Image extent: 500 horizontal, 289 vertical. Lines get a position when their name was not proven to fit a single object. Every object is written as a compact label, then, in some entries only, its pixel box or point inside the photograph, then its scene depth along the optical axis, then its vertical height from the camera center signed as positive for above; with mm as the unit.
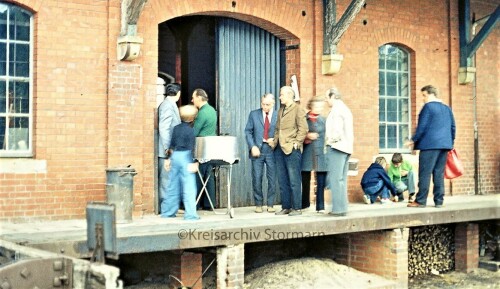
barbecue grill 9367 +51
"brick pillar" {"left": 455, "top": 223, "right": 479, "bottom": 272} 11891 -1444
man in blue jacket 10531 +220
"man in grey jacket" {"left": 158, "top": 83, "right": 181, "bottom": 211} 9898 +418
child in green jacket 12297 -334
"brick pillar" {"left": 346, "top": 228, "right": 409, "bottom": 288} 10086 -1338
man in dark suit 10266 +125
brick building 9242 +1138
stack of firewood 11578 -1483
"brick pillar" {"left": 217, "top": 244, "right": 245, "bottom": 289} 8422 -1264
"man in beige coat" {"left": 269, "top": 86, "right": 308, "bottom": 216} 9766 +82
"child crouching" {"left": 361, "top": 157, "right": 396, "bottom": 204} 12008 -469
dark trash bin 8953 -440
